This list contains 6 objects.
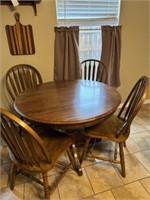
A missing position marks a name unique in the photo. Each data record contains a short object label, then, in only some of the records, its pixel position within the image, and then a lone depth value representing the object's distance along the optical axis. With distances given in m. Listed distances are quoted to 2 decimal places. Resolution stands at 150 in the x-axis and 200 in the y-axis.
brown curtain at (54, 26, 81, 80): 2.36
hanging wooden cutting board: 2.19
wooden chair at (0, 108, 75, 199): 1.11
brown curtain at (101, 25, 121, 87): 2.52
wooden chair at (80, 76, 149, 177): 1.48
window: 2.35
